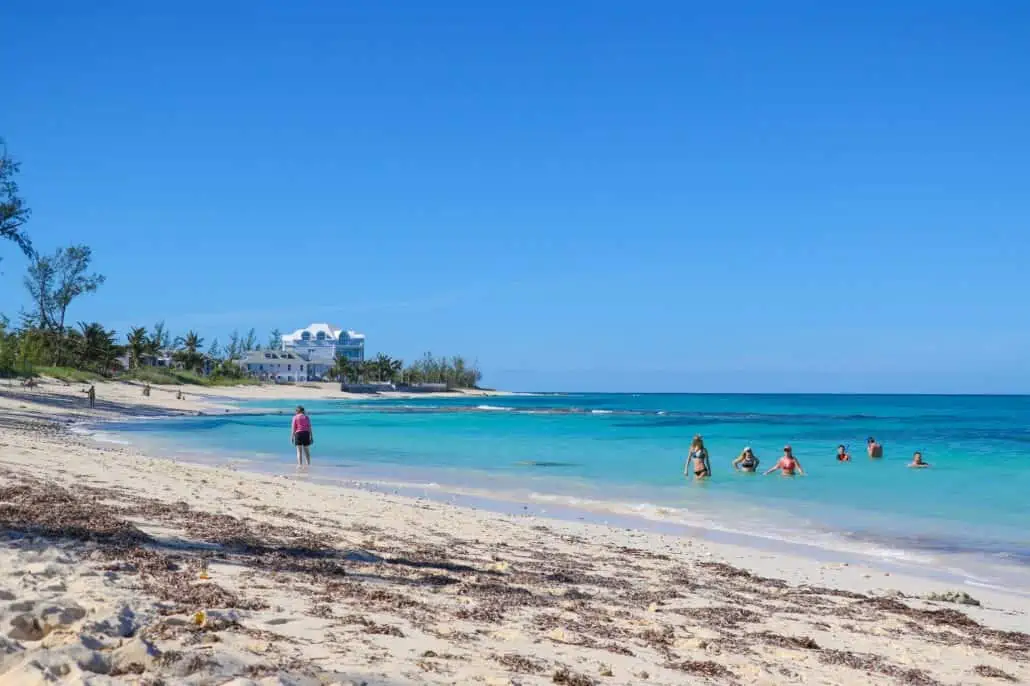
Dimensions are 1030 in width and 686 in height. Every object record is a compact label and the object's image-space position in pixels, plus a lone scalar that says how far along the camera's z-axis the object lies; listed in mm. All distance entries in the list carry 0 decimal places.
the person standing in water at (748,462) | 25484
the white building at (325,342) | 189000
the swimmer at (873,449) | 31672
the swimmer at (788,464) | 24750
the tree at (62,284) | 79812
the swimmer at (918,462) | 28844
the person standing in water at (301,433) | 23797
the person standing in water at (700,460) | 22984
